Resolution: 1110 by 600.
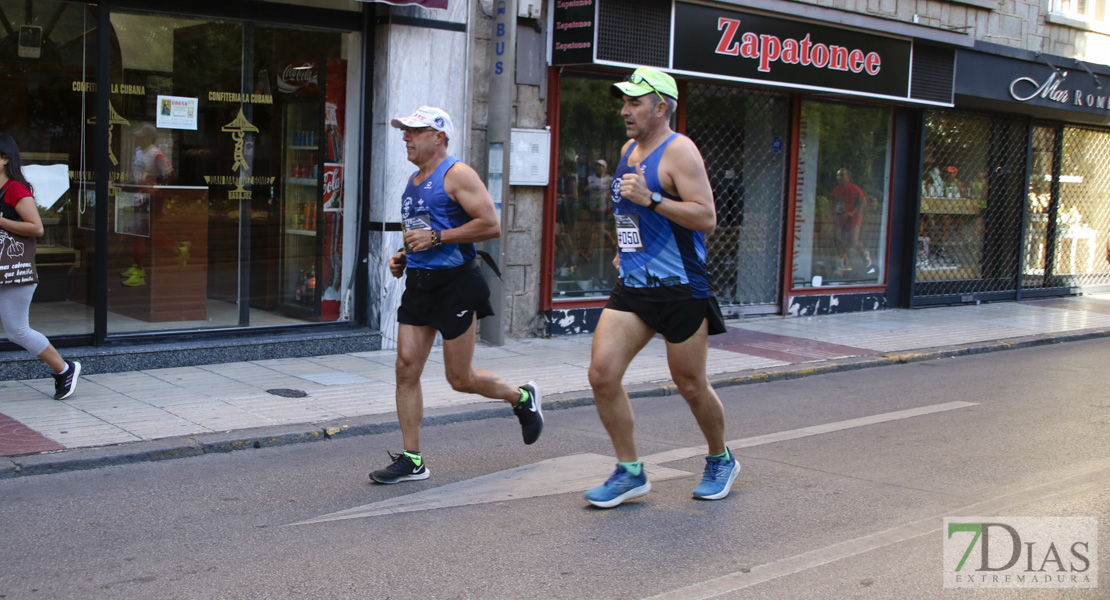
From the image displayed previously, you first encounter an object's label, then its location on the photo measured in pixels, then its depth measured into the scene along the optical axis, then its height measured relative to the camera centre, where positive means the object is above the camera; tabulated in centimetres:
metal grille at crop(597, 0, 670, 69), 1091 +177
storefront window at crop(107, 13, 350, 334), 922 +14
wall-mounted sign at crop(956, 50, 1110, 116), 1491 +198
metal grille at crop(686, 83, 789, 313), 1308 +34
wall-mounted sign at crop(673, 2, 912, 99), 1184 +185
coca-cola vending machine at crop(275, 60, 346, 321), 1018 +4
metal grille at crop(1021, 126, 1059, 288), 1723 +27
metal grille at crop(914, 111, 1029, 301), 1567 +23
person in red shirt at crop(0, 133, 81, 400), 716 -48
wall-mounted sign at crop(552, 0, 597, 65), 1081 +170
